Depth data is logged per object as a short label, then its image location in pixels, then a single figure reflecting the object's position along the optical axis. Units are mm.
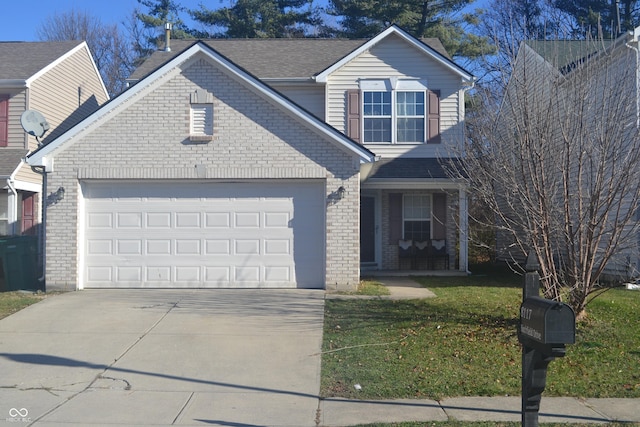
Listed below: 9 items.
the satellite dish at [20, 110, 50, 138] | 15242
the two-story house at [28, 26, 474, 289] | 13359
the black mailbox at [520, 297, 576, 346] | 4746
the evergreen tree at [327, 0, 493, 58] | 30359
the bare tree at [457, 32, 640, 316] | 9414
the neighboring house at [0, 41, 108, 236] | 18438
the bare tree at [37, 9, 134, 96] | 37250
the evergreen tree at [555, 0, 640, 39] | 29188
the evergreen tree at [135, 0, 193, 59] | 35438
